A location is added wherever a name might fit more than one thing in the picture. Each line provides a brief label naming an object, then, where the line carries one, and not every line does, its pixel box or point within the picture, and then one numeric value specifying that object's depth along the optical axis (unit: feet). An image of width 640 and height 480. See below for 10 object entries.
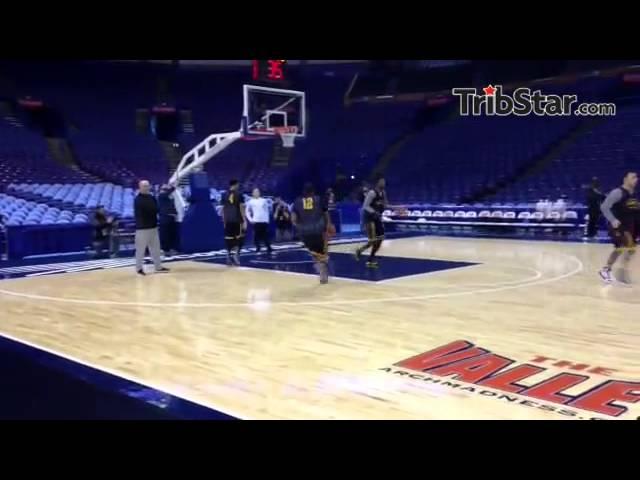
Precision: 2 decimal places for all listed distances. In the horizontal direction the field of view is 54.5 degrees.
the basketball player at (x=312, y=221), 26.89
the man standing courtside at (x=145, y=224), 30.94
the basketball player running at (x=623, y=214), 24.95
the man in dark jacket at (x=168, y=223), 40.45
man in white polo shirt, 37.83
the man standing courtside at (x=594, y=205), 48.21
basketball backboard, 51.44
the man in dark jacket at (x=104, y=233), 41.19
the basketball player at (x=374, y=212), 31.24
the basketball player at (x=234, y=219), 34.04
